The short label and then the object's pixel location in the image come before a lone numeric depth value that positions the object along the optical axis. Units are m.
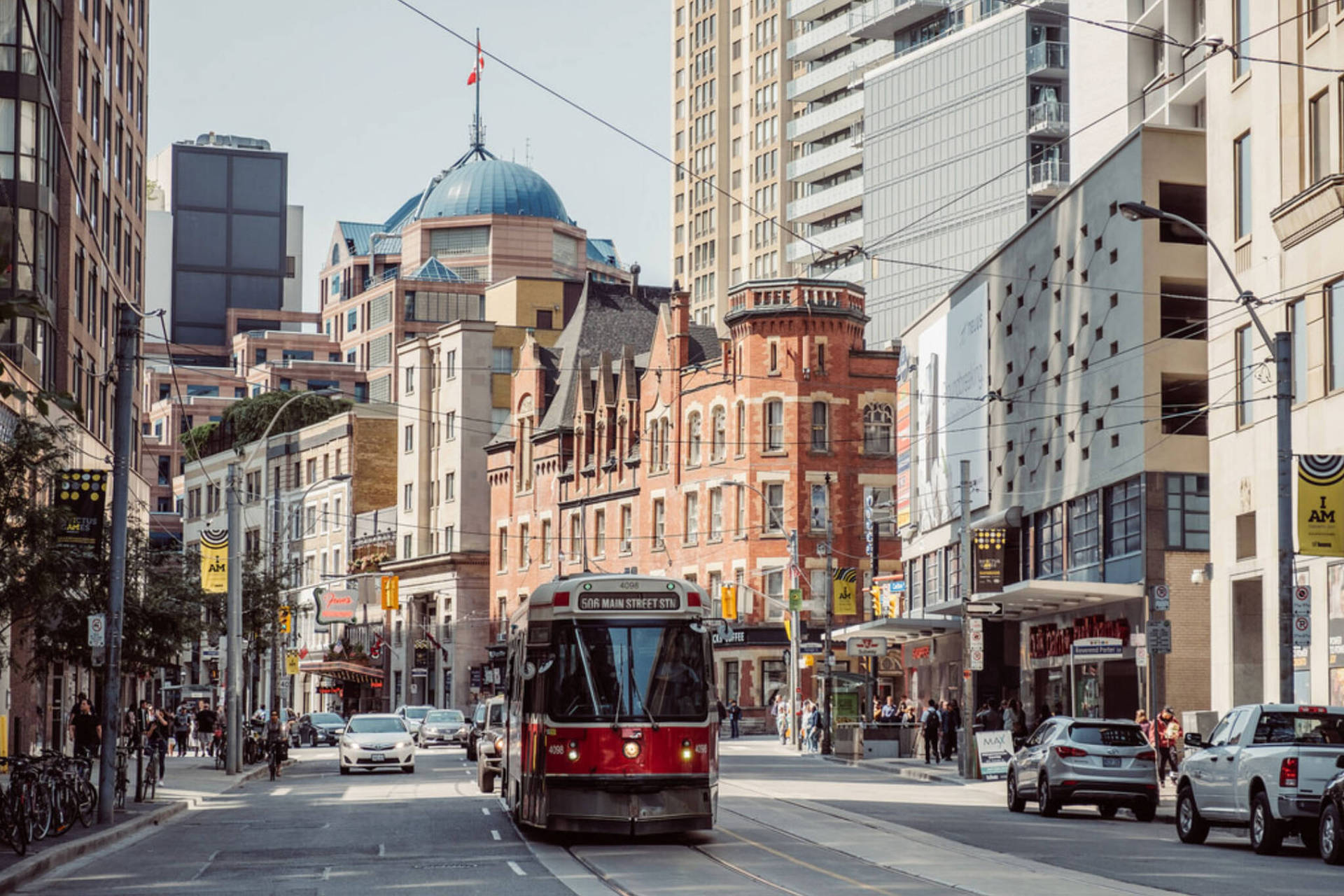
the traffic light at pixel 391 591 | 78.50
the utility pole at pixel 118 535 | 29.67
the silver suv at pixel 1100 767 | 30.25
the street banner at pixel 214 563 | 51.09
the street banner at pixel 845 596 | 66.81
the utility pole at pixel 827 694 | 60.78
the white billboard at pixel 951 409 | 62.72
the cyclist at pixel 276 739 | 47.94
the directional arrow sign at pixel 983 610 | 44.03
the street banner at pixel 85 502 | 30.08
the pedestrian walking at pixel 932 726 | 53.06
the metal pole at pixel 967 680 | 44.91
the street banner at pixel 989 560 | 52.47
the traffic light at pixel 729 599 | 74.44
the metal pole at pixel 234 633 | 46.84
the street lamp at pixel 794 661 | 67.25
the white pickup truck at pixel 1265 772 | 22.83
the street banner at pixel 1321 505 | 29.95
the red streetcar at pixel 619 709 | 23.17
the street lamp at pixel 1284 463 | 28.09
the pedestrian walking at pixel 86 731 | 37.12
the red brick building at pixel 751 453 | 85.81
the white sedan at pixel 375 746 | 48.12
